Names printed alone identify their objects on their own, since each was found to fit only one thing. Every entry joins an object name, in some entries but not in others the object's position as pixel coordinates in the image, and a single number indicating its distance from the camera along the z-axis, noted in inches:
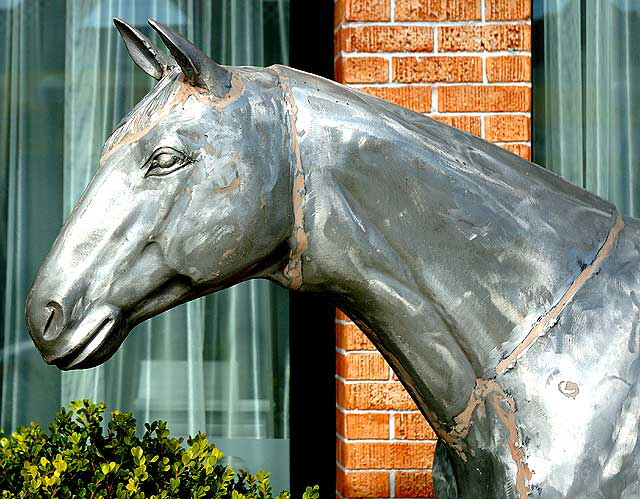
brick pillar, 109.0
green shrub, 80.8
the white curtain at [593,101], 126.8
